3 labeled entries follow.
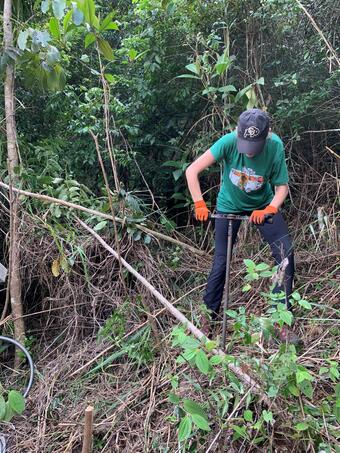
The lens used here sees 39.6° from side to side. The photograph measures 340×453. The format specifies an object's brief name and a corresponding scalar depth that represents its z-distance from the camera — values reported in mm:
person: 2885
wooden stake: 1892
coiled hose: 3148
